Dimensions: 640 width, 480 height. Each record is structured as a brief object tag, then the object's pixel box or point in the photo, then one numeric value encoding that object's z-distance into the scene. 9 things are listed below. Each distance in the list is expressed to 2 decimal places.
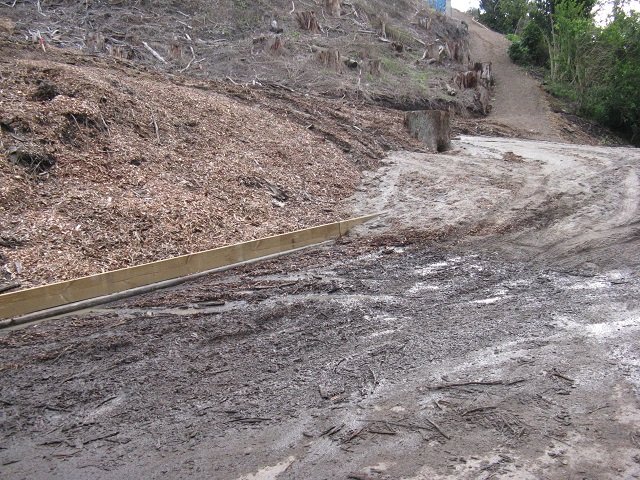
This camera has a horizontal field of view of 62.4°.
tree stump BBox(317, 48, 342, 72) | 19.53
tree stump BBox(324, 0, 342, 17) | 25.70
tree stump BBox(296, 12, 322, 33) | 22.84
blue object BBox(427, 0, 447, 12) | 38.56
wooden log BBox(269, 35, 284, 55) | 19.12
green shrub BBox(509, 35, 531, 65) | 30.78
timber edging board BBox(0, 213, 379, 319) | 5.50
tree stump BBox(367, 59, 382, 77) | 20.56
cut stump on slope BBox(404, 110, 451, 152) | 14.74
